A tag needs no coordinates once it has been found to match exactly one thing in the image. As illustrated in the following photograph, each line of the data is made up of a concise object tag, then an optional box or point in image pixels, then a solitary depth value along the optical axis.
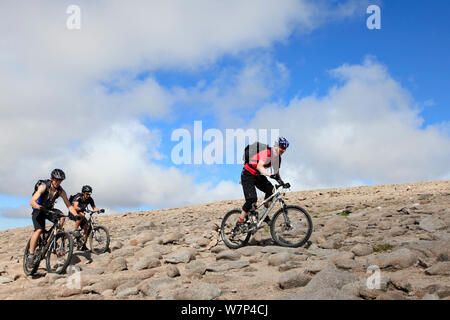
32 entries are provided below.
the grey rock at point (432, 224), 10.29
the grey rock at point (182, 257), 9.52
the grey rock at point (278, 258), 8.03
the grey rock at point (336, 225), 11.68
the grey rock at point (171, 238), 12.67
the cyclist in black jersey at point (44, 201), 9.95
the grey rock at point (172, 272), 7.94
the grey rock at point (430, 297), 5.20
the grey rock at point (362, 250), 8.52
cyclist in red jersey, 9.70
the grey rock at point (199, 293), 6.10
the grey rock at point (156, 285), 6.91
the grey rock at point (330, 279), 6.09
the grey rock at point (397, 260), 7.27
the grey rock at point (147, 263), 9.36
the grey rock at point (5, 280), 10.08
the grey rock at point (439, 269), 6.56
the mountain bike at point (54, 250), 10.06
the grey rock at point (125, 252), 11.48
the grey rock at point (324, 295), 5.43
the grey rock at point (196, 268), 7.98
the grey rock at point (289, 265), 7.59
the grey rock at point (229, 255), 9.06
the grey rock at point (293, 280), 6.45
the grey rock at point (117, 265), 9.52
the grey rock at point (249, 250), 9.26
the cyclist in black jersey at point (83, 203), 12.91
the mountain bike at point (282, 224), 9.37
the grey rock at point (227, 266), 8.12
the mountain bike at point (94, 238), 12.73
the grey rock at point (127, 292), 6.96
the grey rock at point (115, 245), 13.21
